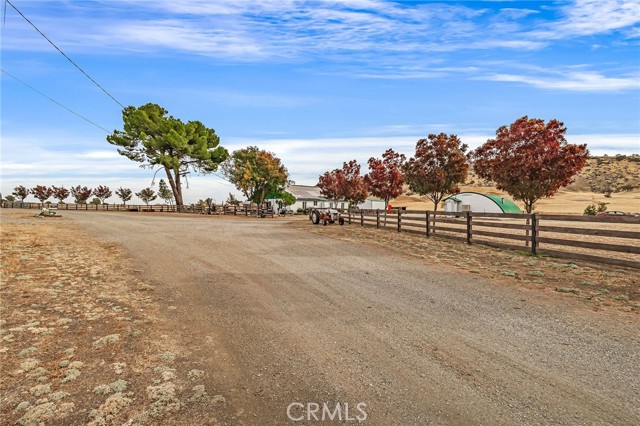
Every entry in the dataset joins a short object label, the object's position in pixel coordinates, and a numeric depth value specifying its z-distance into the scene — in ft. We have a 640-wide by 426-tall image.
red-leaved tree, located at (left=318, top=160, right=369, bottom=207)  194.70
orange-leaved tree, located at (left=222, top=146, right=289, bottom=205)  161.27
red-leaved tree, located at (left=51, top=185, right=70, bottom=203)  286.25
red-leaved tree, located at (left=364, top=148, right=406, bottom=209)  150.00
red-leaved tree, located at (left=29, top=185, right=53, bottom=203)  287.07
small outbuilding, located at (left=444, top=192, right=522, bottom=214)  151.53
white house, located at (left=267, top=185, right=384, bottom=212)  227.61
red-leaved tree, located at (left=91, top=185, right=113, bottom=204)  282.23
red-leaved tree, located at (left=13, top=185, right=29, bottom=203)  290.97
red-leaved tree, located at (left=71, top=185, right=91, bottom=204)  275.18
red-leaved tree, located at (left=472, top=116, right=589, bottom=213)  73.51
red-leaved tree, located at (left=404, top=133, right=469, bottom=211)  113.50
